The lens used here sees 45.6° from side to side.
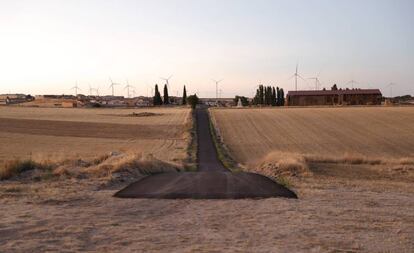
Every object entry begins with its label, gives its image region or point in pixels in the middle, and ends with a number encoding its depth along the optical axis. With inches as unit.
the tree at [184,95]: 7052.2
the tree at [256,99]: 6887.3
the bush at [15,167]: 710.5
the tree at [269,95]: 6501.0
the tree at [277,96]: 6530.5
